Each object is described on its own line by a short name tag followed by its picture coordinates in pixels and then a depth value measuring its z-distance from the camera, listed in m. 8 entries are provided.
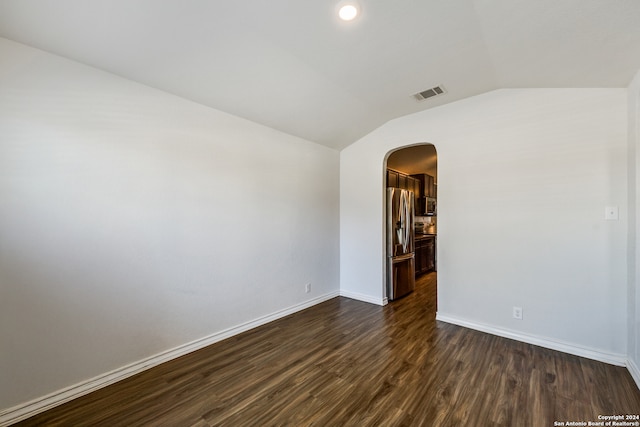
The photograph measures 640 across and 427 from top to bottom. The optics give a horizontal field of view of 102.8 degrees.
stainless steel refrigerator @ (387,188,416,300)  4.24
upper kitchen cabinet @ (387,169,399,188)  4.71
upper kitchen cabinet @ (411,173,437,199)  6.40
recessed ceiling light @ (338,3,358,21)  1.84
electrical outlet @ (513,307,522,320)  2.91
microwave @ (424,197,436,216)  6.53
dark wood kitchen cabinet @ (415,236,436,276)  5.81
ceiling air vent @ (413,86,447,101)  2.99
